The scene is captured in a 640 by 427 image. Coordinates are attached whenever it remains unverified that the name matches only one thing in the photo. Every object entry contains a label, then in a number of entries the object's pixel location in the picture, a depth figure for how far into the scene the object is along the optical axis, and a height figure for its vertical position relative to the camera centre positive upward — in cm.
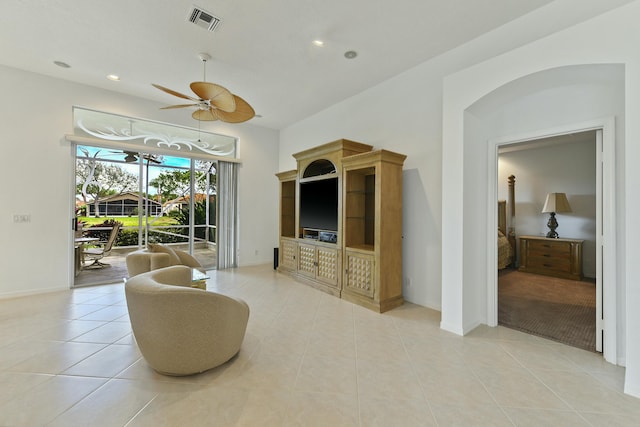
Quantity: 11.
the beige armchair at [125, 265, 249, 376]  194 -85
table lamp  545 +21
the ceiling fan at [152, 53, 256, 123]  283 +128
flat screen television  429 +17
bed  596 -26
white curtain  591 -1
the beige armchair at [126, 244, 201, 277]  305 -55
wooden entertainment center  354 -17
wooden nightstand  511 -86
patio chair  528 -72
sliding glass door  475 +14
